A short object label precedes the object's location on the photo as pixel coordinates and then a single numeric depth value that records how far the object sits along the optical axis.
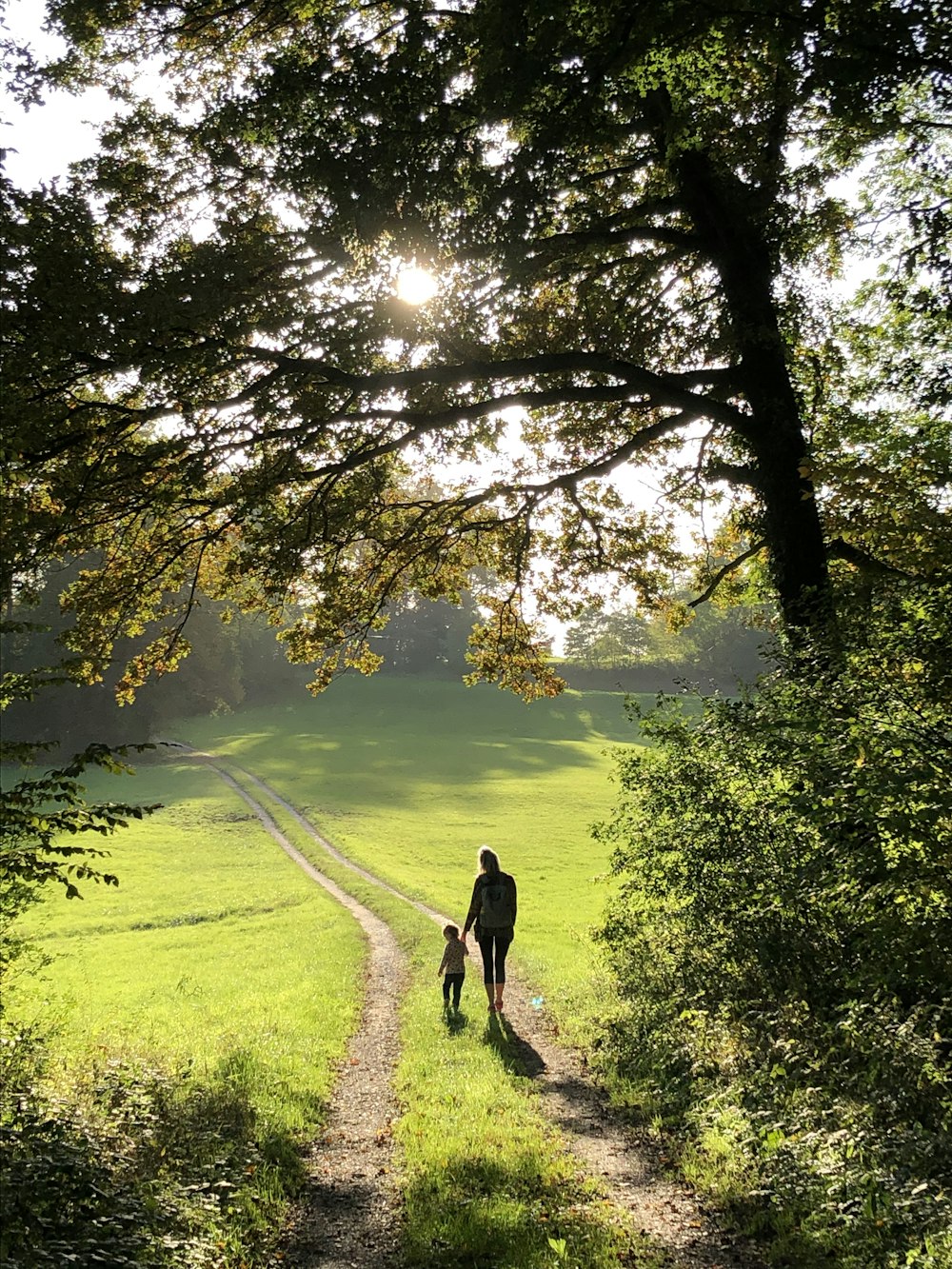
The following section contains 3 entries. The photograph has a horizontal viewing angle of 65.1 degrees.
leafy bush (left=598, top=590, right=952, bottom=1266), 5.02
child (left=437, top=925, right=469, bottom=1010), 11.57
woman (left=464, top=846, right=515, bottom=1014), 10.99
